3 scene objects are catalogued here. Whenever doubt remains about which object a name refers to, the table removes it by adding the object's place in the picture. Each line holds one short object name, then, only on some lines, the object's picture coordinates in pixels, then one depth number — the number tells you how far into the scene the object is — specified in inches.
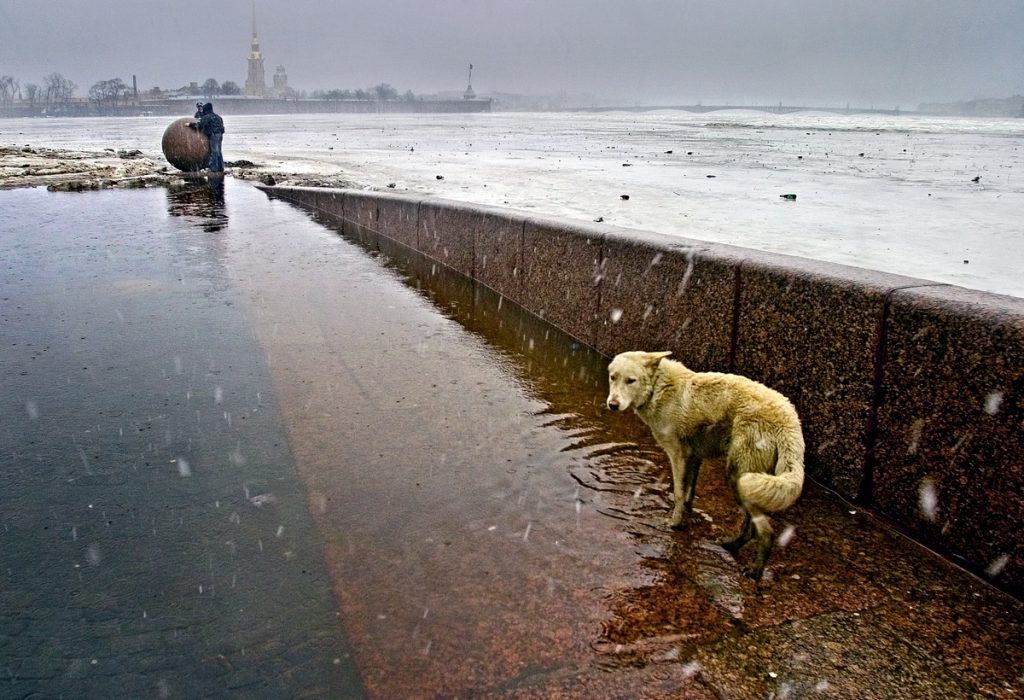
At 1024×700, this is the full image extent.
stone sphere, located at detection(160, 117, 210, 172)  903.1
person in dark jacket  882.6
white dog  121.0
